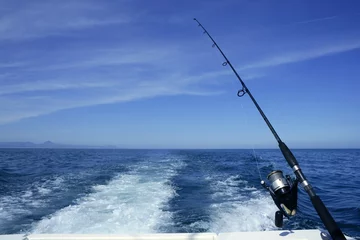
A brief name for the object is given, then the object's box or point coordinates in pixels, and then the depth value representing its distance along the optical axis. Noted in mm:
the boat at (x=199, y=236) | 2939
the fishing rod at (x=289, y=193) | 2141
